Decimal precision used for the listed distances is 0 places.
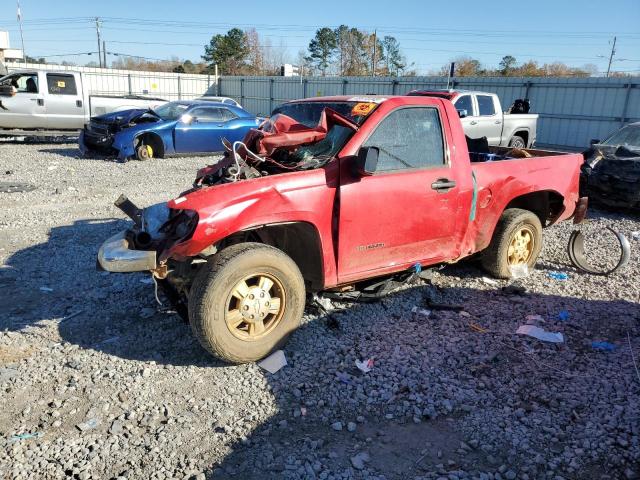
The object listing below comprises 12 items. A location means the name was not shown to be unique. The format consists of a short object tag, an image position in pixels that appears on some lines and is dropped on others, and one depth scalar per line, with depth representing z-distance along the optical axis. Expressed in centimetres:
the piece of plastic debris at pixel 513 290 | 542
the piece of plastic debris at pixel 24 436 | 300
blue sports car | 1274
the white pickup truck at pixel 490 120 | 1325
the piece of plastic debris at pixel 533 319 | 475
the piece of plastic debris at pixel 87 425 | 314
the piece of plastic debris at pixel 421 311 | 488
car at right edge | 850
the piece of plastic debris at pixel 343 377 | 370
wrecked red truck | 363
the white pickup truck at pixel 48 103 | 1459
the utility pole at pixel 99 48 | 6016
